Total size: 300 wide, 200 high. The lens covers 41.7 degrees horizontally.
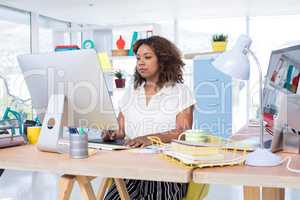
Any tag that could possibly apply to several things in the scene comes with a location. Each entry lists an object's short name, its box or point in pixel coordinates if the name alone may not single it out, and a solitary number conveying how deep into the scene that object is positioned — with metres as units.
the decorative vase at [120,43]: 5.77
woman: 2.24
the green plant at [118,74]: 5.72
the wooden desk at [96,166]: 1.32
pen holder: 1.55
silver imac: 1.68
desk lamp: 1.49
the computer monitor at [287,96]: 1.67
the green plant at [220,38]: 5.36
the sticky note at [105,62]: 5.67
